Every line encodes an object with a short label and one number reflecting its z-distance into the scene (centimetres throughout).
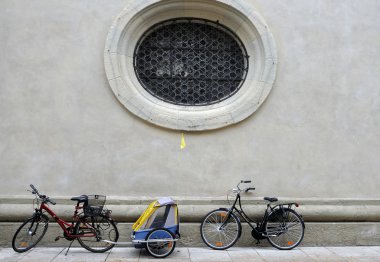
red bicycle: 626
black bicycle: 663
